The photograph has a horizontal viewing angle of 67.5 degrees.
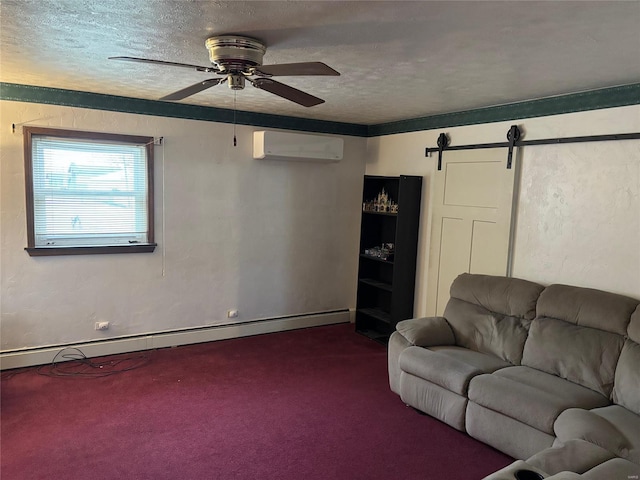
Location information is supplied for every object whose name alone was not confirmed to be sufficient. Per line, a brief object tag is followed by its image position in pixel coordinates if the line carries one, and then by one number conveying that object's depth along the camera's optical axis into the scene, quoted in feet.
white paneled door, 13.28
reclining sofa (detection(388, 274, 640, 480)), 7.89
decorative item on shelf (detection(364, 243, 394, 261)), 16.83
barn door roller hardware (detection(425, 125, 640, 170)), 10.69
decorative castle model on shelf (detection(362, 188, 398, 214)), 17.03
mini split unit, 15.74
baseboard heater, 13.37
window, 13.10
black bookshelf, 15.99
